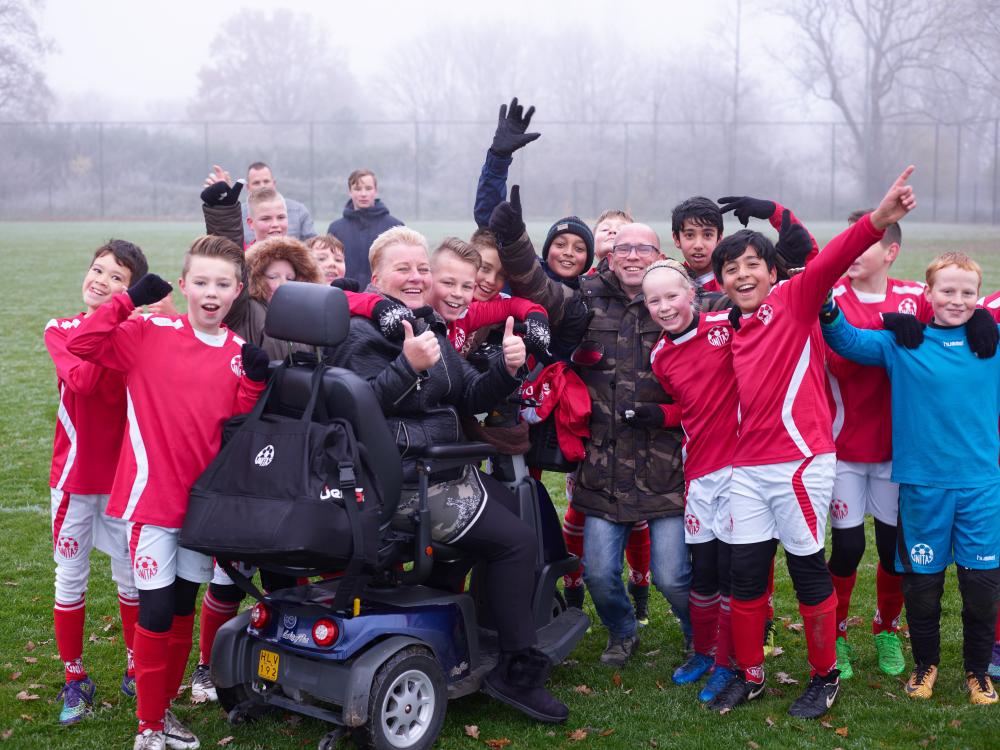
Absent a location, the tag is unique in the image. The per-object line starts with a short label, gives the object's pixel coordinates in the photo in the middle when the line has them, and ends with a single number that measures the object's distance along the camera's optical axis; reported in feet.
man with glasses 15.39
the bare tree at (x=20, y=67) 154.51
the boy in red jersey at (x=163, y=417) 12.71
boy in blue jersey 14.16
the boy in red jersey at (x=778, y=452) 13.87
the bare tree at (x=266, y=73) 208.13
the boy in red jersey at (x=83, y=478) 13.89
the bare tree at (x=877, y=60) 144.46
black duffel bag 11.32
